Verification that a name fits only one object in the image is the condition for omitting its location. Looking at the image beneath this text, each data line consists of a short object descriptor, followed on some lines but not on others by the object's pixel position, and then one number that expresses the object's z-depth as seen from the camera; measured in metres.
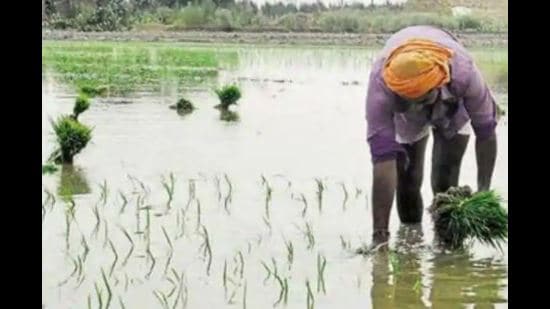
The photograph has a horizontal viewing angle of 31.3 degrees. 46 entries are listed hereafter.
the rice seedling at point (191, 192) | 6.92
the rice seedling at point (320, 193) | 7.02
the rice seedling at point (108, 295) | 4.31
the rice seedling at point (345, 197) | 7.03
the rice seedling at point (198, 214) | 6.23
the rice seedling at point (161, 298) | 4.48
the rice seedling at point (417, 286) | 4.81
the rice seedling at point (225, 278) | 4.76
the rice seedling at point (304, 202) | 6.73
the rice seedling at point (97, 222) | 5.93
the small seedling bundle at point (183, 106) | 13.71
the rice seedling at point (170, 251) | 5.18
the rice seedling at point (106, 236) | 5.66
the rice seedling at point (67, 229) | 5.63
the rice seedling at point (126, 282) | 4.77
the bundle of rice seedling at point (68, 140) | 8.77
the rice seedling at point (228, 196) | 6.84
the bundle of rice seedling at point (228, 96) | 14.34
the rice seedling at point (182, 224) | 5.95
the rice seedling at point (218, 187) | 7.24
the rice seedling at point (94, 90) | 15.83
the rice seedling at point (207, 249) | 5.28
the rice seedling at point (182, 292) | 4.55
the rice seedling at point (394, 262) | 5.17
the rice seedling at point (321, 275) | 4.84
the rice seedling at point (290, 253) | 5.35
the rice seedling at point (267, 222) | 6.26
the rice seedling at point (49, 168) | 8.22
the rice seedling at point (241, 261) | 5.06
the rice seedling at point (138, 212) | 6.04
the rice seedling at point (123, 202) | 6.60
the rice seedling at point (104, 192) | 6.89
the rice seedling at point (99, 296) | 4.19
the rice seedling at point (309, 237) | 5.78
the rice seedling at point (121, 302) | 4.31
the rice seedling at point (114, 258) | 5.07
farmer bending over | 5.34
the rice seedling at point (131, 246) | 5.27
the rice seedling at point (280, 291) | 4.56
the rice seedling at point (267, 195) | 6.88
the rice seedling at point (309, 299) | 4.50
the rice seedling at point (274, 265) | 4.87
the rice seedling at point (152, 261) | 5.02
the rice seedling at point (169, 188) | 6.91
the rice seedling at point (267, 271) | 4.97
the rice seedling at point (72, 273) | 4.82
